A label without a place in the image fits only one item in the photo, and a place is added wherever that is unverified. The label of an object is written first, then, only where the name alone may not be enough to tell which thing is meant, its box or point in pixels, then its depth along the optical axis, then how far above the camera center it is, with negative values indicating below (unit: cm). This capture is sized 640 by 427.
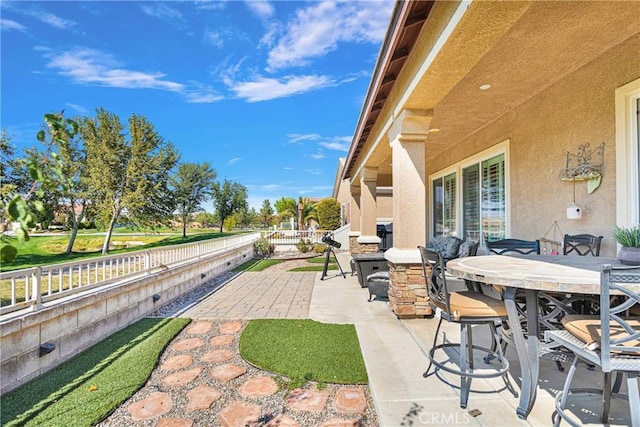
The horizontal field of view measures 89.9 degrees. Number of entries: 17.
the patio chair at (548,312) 213 -78
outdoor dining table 189 -43
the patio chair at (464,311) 238 -73
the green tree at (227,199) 3772 +199
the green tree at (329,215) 2167 -2
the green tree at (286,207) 3969 +101
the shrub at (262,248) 1422 -146
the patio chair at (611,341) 160 -70
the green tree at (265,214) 5125 +16
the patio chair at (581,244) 381 -39
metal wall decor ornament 386 +59
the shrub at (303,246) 1532 -150
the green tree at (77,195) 1773 +118
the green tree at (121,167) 1805 +282
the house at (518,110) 297 +149
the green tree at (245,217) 4345 -27
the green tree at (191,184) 3086 +309
